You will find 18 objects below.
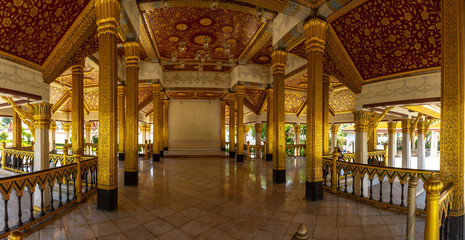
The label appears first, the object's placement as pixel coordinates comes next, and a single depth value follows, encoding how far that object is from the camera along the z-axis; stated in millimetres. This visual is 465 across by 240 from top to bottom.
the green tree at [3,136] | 21034
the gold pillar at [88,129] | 15438
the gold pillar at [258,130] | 15847
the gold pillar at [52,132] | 13419
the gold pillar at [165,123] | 14473
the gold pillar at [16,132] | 9730
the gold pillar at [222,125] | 14998
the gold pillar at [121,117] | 7723
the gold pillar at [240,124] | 10414
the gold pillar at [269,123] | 9467
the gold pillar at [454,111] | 2729
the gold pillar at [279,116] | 6090
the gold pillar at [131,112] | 5570
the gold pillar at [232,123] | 11828
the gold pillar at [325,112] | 6695
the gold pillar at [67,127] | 15326
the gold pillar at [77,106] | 6797
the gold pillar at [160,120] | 10344
